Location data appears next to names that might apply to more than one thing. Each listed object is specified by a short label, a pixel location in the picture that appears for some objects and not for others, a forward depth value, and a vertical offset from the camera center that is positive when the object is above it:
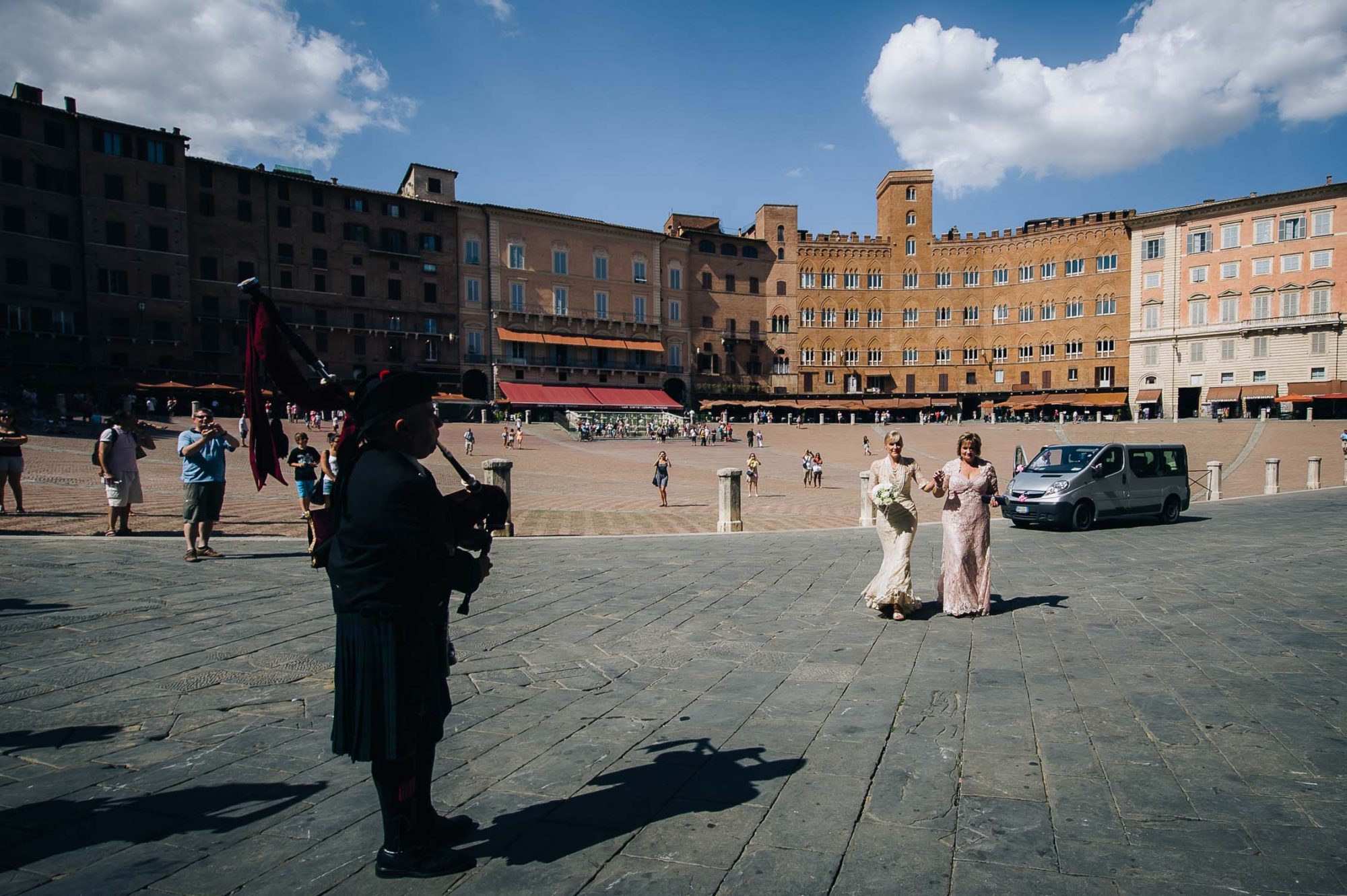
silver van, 12.41 -1.10
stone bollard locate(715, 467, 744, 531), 12.66 -1.38
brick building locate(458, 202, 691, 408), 51.78 +9.13
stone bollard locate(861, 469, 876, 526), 13.23 -1.58
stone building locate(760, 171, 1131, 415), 57.53 +9.54
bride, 6.03 -0.91
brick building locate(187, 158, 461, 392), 42.12 +10.24
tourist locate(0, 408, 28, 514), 10.48 -0.34
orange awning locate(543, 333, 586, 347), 53.38 +6.38
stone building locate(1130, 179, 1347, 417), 47.12 +8.24
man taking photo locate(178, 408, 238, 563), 8.09 -0.58
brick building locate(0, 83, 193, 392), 36.22 +9.44
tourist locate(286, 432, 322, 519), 9.59 -0.55
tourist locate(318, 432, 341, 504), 7.60 -0.43
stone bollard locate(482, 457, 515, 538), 10.74 -0.65
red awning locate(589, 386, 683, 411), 54.19 +2.06
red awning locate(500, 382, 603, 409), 50.44 +2.13
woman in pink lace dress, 6.16 -0.95
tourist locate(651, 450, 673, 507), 17.84 -1.27
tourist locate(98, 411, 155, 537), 9.01 -0.52
